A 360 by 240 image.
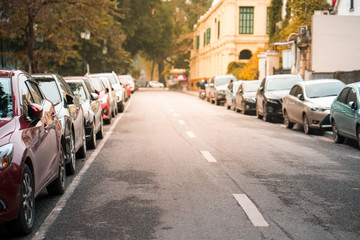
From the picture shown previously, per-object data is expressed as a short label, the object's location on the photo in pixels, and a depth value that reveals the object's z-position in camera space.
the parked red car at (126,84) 42.02
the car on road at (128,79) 47.77
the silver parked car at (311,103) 16.94
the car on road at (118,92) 28.40
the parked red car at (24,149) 5.47
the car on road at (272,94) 22.80
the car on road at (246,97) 27.38
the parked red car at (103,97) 20.03
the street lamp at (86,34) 40.25
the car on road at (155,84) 101.07
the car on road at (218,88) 38.30
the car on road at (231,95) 31.41
